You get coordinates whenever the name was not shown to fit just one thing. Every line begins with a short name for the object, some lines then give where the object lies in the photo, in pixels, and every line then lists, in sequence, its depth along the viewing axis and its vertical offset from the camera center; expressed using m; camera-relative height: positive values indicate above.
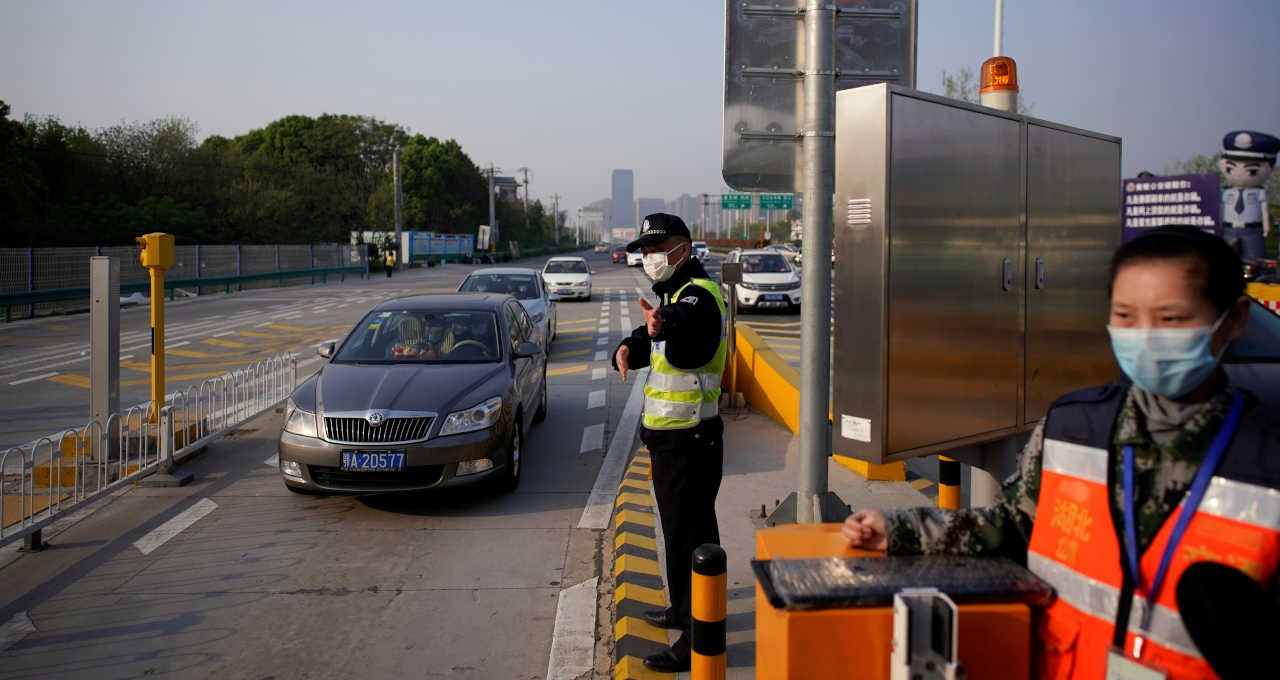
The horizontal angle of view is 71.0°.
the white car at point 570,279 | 27.33 +0.43
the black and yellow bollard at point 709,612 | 3.18 -1.13
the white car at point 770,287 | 23.05 +0.19
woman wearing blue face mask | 1.66 -0.38
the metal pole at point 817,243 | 4.50 +0.26
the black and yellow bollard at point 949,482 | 4.75 -1.00
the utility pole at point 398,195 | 54.72 +6.10
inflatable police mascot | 15.68 +2.00
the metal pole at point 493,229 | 82.53 +6.09
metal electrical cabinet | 4.06 +0.14
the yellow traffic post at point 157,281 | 7.77 +0.09
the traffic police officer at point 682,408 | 3.97 -0.51
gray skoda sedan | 6.51 -0.89
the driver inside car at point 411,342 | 7.91 -0.45
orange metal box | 2.09 -0.81
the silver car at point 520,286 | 15.77 +0.12
